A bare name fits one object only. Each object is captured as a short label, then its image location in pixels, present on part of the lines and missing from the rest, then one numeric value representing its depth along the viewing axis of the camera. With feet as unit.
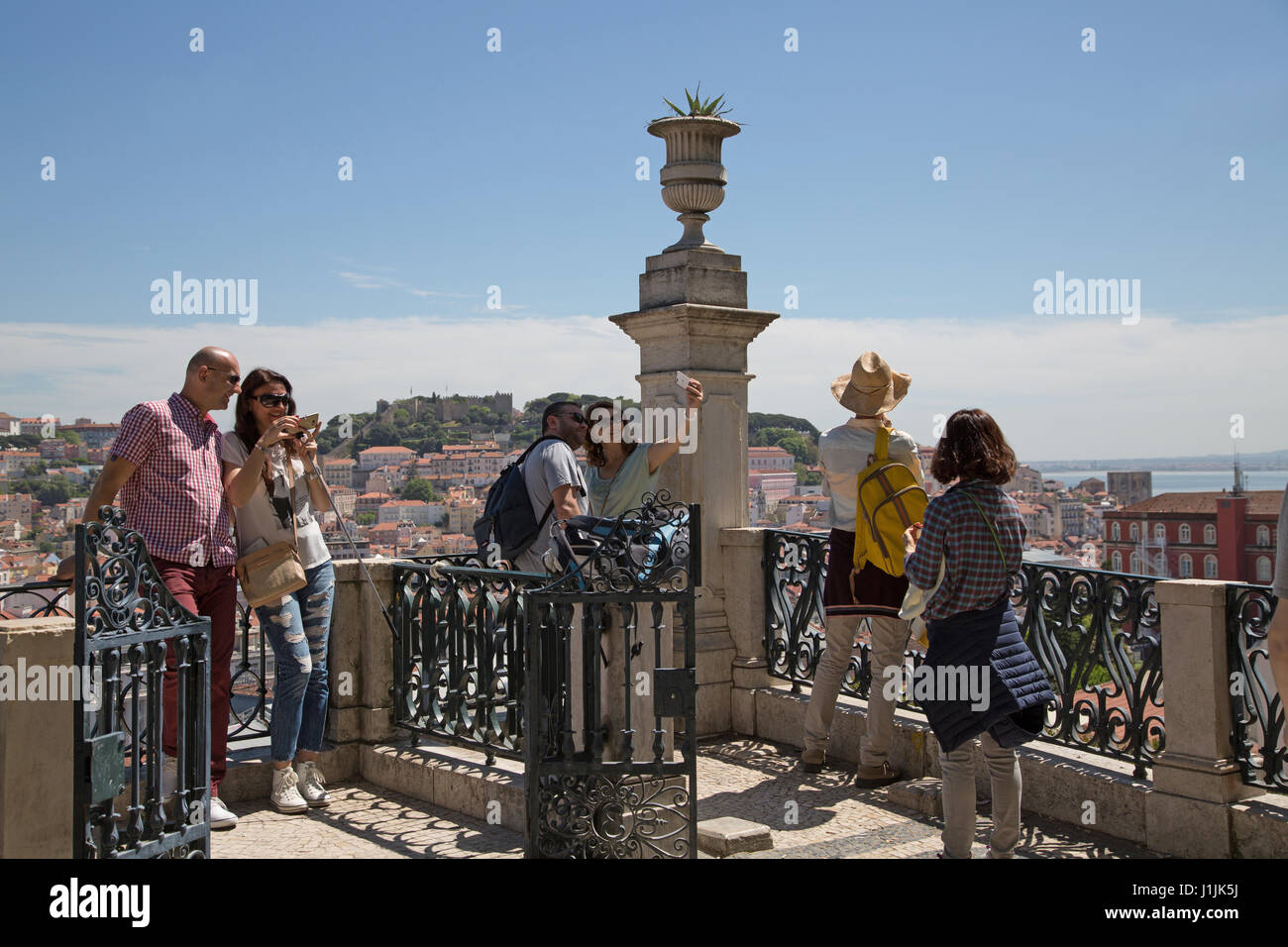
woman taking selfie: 19.97
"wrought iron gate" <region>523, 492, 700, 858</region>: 13.76
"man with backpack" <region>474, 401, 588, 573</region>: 18.58
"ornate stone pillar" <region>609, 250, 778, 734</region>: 22.66
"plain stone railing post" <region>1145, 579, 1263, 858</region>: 15.08
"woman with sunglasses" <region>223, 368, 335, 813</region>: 16.97
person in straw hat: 18.78
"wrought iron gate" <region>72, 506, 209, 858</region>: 10.89
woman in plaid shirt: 13.29
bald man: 15.69
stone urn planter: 23.44
